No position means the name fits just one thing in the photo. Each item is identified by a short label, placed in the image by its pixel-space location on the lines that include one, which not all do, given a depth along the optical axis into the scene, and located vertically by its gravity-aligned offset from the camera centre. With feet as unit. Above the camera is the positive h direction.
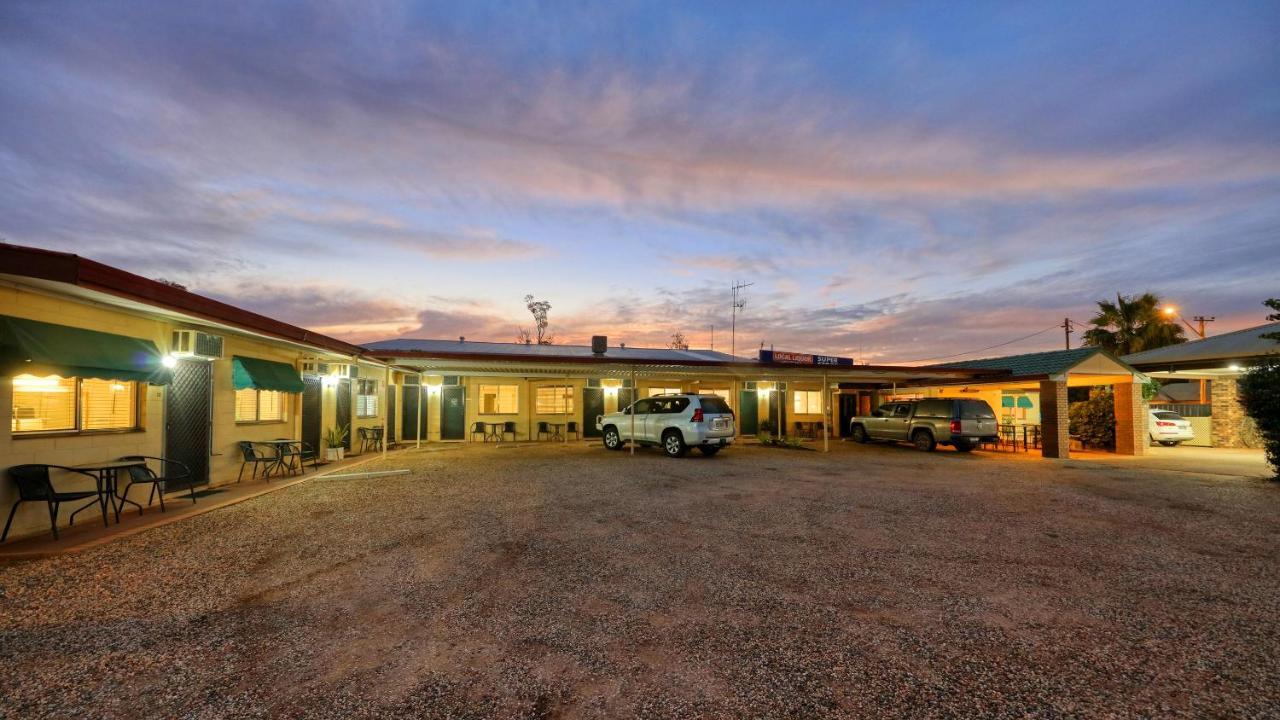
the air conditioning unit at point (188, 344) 28.14 +2.12
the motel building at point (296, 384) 20.77 -0.13
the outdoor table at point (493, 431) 64.95 -5.89
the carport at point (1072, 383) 52.39 -0.21
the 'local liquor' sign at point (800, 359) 56.80 +2.49
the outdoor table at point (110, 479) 22.38 -4.20
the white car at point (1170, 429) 61.00 -5.51
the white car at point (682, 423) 48.62 -3.87
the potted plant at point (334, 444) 45.55 -5.33
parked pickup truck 54.13 -4.46
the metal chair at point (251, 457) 34.04 -4.73
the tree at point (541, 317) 125.49 +15.63
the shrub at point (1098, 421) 58.23 -4.45
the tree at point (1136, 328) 91.09 +9.36
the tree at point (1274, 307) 36.04 +4.96
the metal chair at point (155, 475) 24.40 -4.53
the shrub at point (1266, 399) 35.99 -1.27
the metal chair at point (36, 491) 19.89 -4.03
